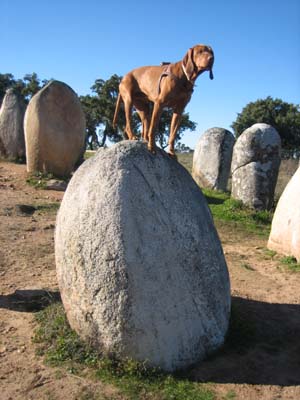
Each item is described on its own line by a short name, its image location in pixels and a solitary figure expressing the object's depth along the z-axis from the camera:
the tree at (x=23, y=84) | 35.81
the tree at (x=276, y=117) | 27.86
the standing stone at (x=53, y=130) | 11.84
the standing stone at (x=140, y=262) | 3.58
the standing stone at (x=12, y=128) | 14.76
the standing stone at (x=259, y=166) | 10.84
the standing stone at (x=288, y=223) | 7.17
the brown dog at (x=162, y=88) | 3.32
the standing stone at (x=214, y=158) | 13.56
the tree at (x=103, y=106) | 24.58
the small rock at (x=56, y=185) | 11.10
